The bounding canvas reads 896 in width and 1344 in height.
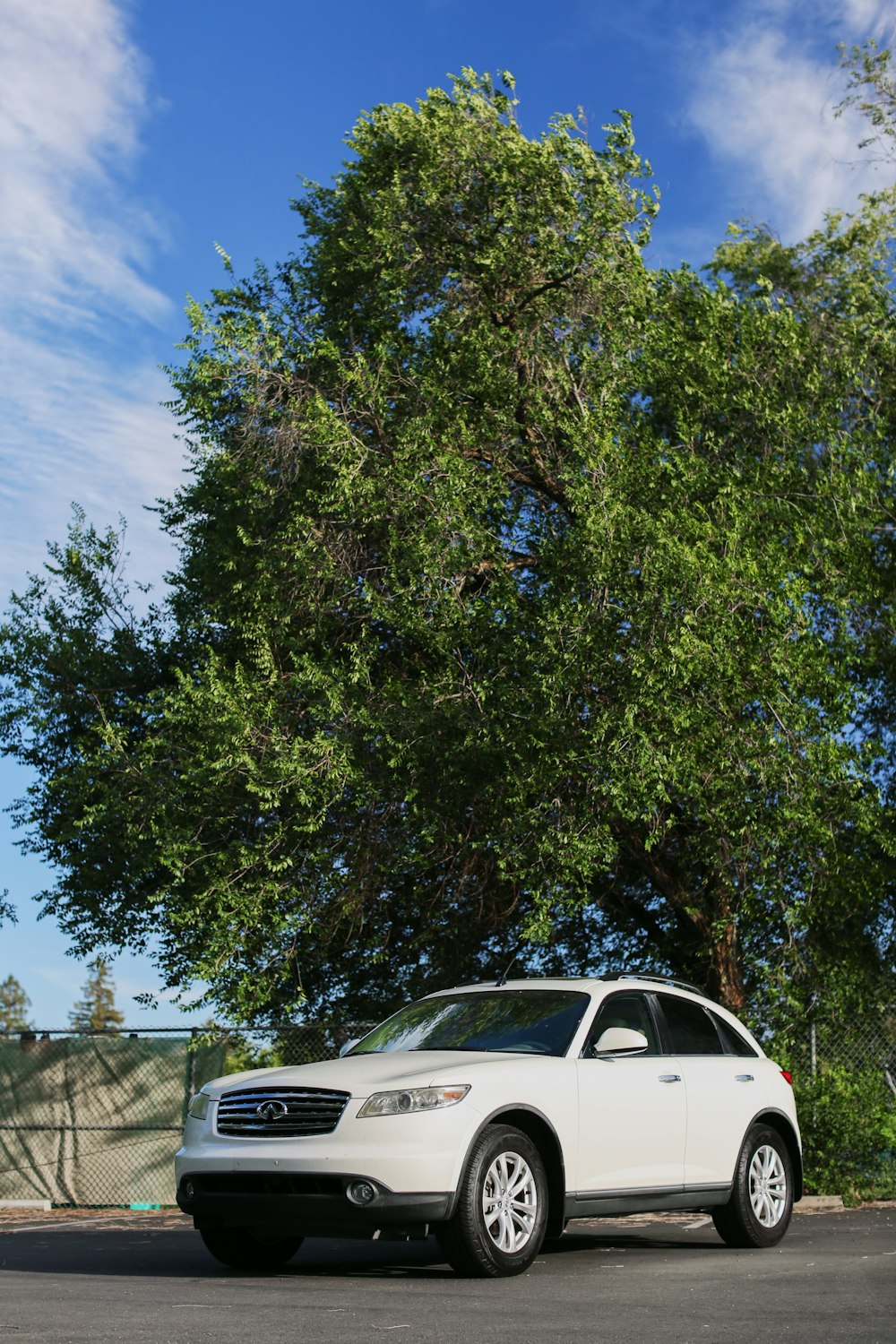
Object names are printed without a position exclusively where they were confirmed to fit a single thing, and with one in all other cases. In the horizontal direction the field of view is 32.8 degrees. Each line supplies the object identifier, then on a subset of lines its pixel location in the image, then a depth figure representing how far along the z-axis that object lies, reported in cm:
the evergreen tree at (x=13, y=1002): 11586
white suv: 805
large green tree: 1470
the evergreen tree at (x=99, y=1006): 10954
